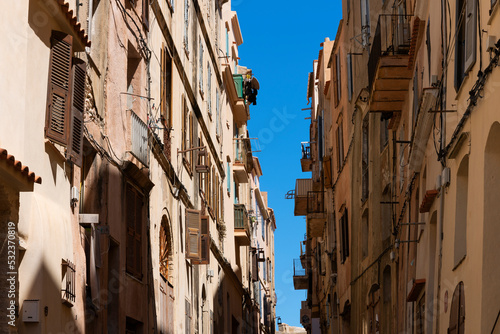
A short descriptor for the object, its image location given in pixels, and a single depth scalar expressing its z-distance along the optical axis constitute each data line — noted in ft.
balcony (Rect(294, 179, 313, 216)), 147.84
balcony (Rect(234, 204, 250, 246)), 128.26
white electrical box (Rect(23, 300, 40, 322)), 37.96
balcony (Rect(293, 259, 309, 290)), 171.15
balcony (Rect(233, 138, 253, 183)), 134.51
